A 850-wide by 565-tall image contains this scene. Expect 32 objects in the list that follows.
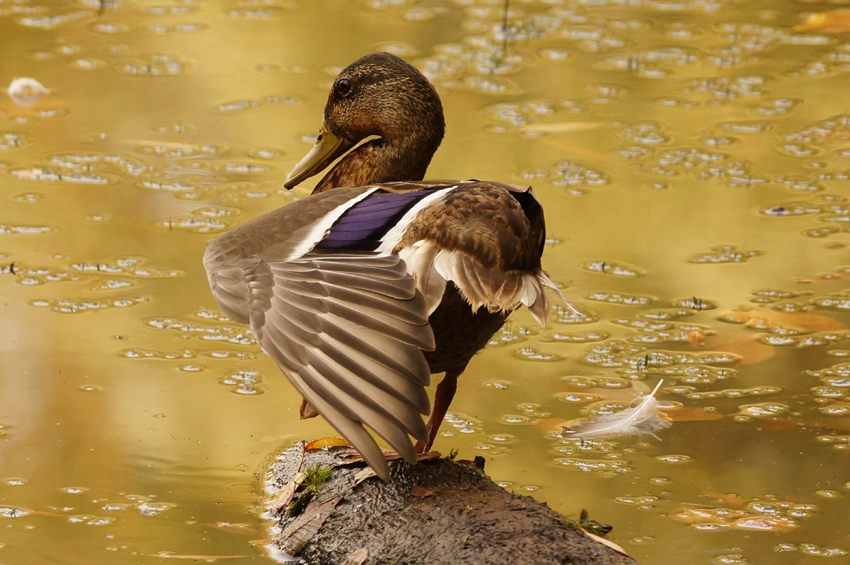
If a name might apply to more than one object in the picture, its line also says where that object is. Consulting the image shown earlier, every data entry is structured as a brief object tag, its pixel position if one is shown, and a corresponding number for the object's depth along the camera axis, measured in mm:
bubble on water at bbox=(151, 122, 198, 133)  14156
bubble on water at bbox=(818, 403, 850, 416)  8883
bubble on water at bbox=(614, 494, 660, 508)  7656
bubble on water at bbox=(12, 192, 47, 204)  12187
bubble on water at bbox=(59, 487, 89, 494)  7602
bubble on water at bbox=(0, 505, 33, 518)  7336
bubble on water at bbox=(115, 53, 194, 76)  16047
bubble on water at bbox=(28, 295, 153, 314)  10156
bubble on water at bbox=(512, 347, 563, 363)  9703
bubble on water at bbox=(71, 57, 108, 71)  16172
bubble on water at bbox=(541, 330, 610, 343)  10000
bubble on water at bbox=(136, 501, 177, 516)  7398
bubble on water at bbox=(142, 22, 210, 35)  17687
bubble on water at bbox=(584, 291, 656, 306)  10570
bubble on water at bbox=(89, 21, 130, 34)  17687
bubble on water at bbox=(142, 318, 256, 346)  9836
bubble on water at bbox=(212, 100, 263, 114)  14758
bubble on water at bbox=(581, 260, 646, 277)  11141
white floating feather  8516
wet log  5965
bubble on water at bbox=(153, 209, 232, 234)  11602
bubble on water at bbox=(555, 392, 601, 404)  9016
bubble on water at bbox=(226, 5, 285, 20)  18297
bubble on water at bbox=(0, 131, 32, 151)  13602
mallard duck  5574
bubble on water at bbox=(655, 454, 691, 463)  8211
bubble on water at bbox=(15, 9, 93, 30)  17719
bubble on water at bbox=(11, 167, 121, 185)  12680
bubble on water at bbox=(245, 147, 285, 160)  13383
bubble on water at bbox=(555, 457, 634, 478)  8055
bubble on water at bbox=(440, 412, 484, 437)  8523
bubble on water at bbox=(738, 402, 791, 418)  8820
